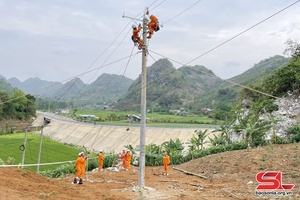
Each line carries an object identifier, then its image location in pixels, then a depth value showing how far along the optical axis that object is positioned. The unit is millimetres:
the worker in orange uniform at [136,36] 10812
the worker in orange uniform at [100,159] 15859
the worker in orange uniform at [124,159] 16298
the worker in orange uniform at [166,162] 14616
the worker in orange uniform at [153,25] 10836
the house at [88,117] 82925
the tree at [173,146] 21412
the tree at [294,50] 27522
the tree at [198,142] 21797
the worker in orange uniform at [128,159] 16206
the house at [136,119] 68238
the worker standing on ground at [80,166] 11484
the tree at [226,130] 21828
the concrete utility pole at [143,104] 10672
